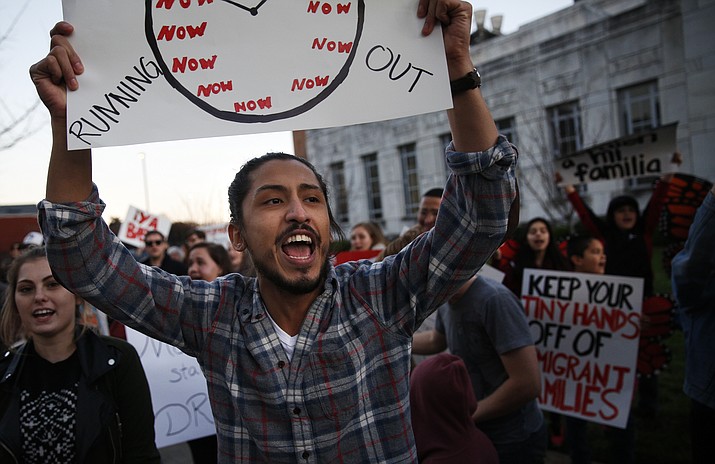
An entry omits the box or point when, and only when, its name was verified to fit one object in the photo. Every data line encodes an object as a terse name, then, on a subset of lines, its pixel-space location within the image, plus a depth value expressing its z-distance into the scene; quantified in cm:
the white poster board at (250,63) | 142
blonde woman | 205
